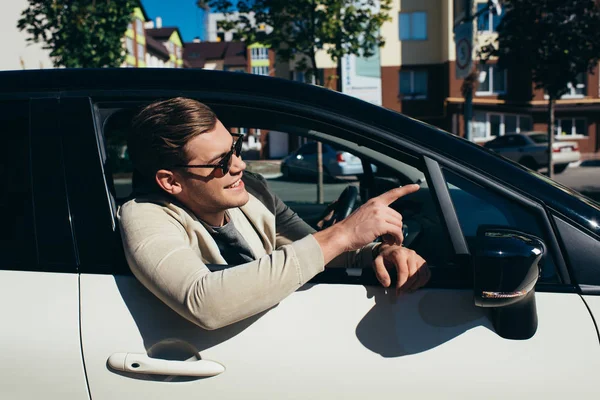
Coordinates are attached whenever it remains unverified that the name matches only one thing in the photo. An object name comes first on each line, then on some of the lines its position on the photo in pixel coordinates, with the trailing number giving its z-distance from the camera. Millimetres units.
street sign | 10857
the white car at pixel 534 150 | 22297
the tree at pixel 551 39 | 12312
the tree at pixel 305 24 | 10555
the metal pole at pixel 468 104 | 11322
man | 1449
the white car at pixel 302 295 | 1443
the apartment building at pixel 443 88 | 30219
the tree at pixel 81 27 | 14523
